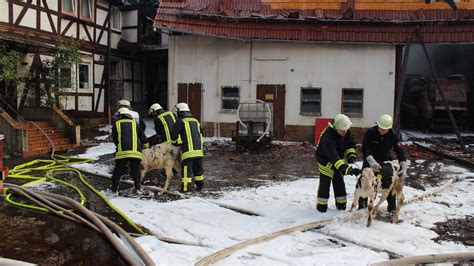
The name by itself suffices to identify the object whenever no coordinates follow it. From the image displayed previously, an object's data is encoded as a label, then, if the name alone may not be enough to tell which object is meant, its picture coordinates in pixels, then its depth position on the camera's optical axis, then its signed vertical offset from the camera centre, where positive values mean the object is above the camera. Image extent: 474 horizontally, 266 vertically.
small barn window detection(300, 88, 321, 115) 16.16 +0.14
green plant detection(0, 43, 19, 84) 11.70 +1.00
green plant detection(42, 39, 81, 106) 13.91 +0.93
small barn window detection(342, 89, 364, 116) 15.99 +0.17
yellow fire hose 6.37 -1.64
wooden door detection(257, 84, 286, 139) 16.22 +0.14
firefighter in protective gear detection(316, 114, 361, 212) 6.17 -0.80
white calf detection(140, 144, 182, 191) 7.68 -1.08
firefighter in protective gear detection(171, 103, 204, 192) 7.65 -0.85
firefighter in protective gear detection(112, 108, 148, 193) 7.42 -0.86
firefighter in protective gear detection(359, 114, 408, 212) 6.04 -0.63
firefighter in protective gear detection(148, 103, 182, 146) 8.04 -0.49
